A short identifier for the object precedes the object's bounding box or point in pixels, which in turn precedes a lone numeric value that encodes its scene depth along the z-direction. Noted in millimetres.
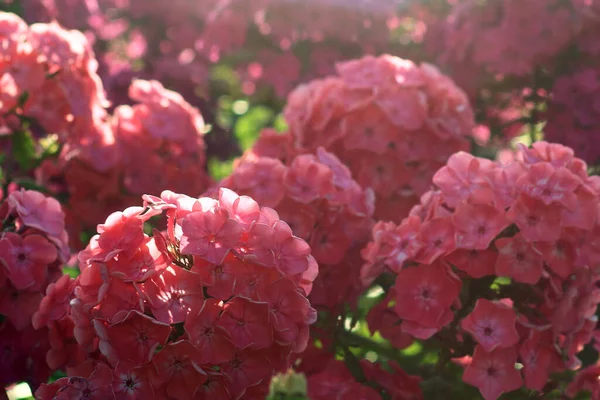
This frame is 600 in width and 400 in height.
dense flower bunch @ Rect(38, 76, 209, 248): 841
